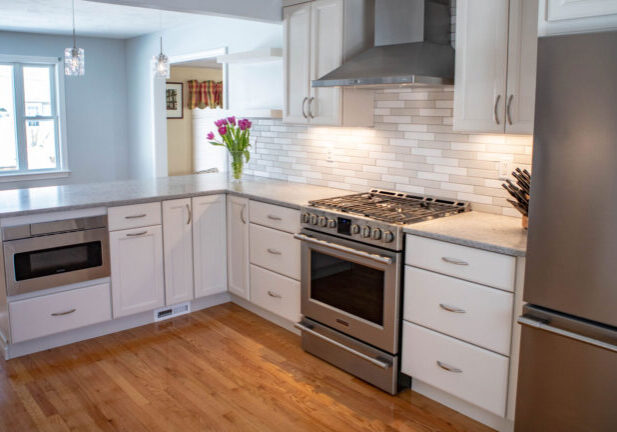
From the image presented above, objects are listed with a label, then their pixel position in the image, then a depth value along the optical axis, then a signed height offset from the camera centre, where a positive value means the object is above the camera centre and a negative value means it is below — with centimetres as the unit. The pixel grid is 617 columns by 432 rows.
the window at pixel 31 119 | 700 +21
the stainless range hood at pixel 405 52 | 306 +50
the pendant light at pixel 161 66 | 443 +55
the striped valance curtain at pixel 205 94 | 819 +61
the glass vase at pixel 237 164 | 460 -21
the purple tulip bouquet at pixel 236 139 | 457 -1
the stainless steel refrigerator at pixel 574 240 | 206 -38
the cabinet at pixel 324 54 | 369 +56
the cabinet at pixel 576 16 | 207 +46
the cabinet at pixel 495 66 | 268 +36
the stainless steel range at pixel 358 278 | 302 -78
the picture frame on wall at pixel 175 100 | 813 +52
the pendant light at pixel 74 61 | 383 +50
